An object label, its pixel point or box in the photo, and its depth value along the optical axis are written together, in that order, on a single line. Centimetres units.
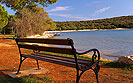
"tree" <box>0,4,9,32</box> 2514
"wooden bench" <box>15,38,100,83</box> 273
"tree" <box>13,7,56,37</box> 2625
